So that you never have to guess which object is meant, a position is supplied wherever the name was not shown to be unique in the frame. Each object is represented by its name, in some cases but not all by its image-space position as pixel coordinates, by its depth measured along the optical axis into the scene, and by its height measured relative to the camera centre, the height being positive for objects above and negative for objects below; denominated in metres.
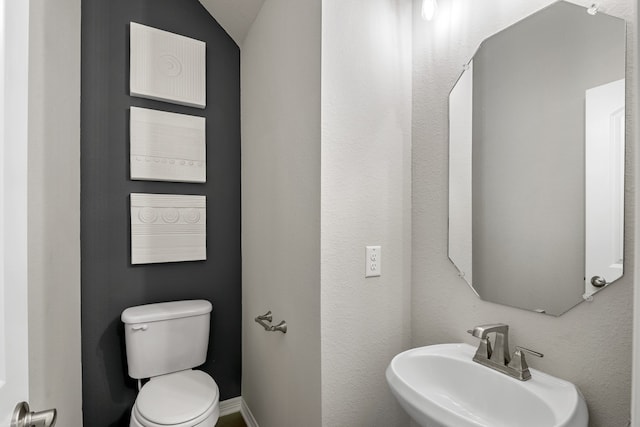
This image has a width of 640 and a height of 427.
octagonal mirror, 0.82 +0.16
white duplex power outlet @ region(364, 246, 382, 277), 1.25 -0.20
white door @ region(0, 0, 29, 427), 0.50 +0.01
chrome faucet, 0.93 -0.45
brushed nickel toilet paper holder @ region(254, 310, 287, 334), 1.40 -0.52
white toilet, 1.34 -0.82
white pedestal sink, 0.78 -0.52
